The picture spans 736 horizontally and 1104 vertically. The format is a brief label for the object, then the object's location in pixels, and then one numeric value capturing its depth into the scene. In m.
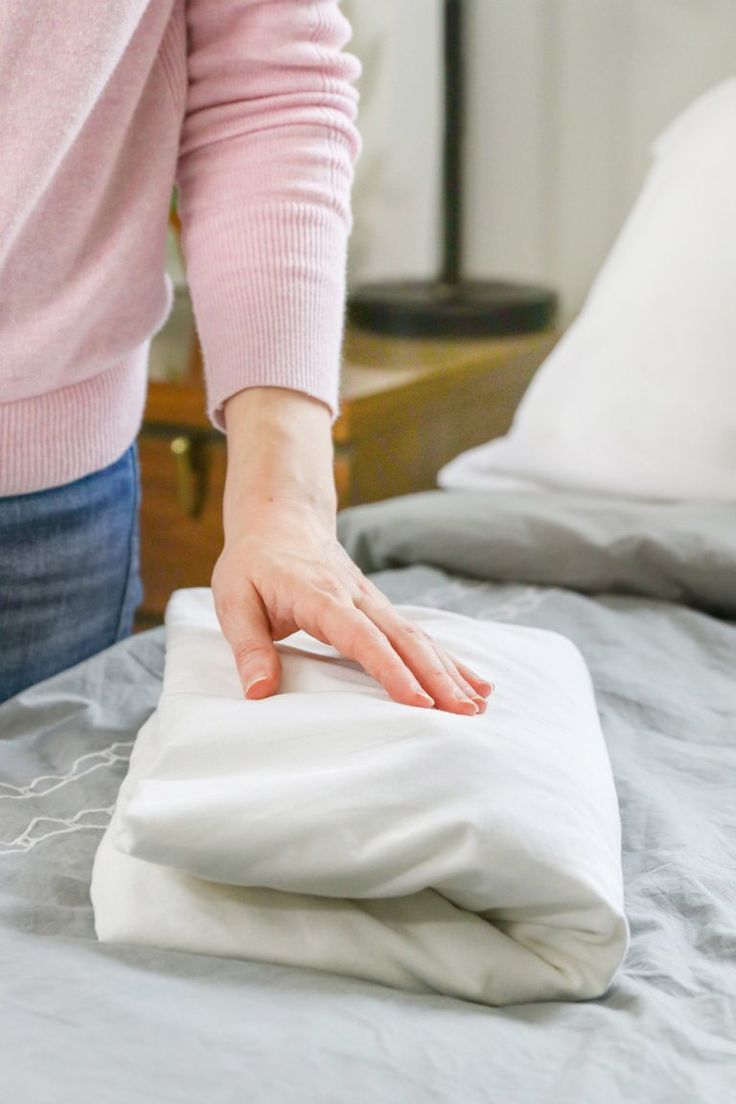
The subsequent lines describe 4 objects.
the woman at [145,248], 1.25
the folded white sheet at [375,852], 1.01
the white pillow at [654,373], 1.71
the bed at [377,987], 0.95
